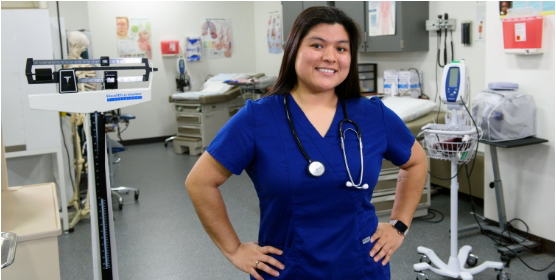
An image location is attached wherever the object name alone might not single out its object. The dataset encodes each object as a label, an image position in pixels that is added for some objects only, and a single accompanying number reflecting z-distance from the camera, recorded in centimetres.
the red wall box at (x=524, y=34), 285
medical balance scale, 170
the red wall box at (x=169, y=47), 706
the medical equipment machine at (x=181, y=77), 709
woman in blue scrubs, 131
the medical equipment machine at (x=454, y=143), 266
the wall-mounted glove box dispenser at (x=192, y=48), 725
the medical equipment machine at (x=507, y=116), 296
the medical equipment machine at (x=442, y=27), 411
